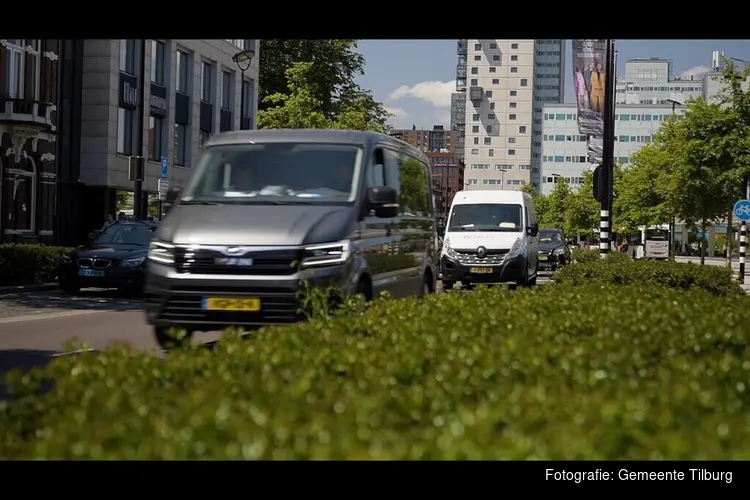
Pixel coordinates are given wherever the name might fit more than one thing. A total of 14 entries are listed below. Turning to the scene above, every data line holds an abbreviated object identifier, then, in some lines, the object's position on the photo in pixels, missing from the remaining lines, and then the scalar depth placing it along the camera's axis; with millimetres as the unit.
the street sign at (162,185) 29664
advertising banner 29594
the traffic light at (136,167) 29406
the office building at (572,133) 162125
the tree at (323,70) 55312
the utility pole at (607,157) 23609
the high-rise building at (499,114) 168000
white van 24188
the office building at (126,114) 40625
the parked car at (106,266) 20891
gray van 9750
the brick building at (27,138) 32881
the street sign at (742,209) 30484
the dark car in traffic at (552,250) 38688
